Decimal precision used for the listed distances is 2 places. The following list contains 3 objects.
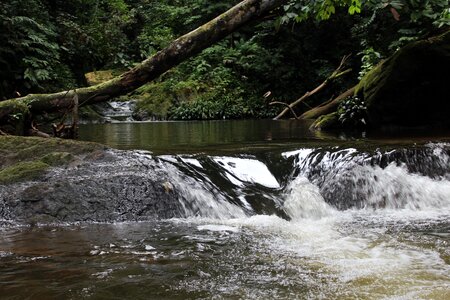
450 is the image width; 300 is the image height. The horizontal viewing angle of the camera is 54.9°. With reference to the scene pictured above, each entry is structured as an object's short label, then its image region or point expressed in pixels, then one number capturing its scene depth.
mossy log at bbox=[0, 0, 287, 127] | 7.04
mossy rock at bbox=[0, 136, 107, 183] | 4.89
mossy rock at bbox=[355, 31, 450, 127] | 8.43
